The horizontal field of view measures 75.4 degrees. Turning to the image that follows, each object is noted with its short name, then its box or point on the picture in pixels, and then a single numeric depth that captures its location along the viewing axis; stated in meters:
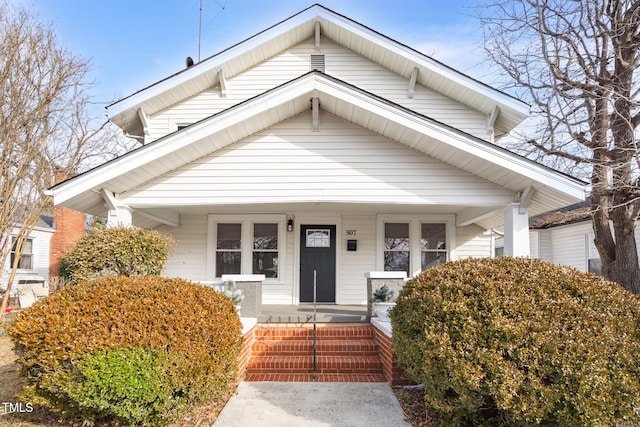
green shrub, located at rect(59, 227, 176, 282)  6.18
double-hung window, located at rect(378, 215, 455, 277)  10.68
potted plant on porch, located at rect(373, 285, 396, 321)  7.14
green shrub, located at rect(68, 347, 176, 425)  3.82
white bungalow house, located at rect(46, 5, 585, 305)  7.55
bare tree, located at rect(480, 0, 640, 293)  8.85
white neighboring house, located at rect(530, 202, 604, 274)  14.10
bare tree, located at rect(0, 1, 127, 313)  9.66
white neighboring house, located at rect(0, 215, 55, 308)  16.06
